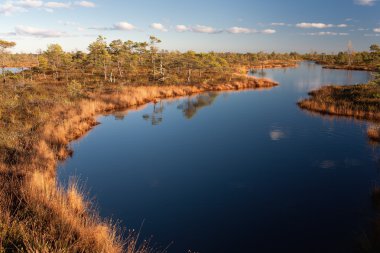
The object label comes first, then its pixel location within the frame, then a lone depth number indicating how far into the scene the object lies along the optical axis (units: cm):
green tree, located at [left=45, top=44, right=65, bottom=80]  5944
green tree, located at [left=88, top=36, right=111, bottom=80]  5305
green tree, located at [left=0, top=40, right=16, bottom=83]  4275
